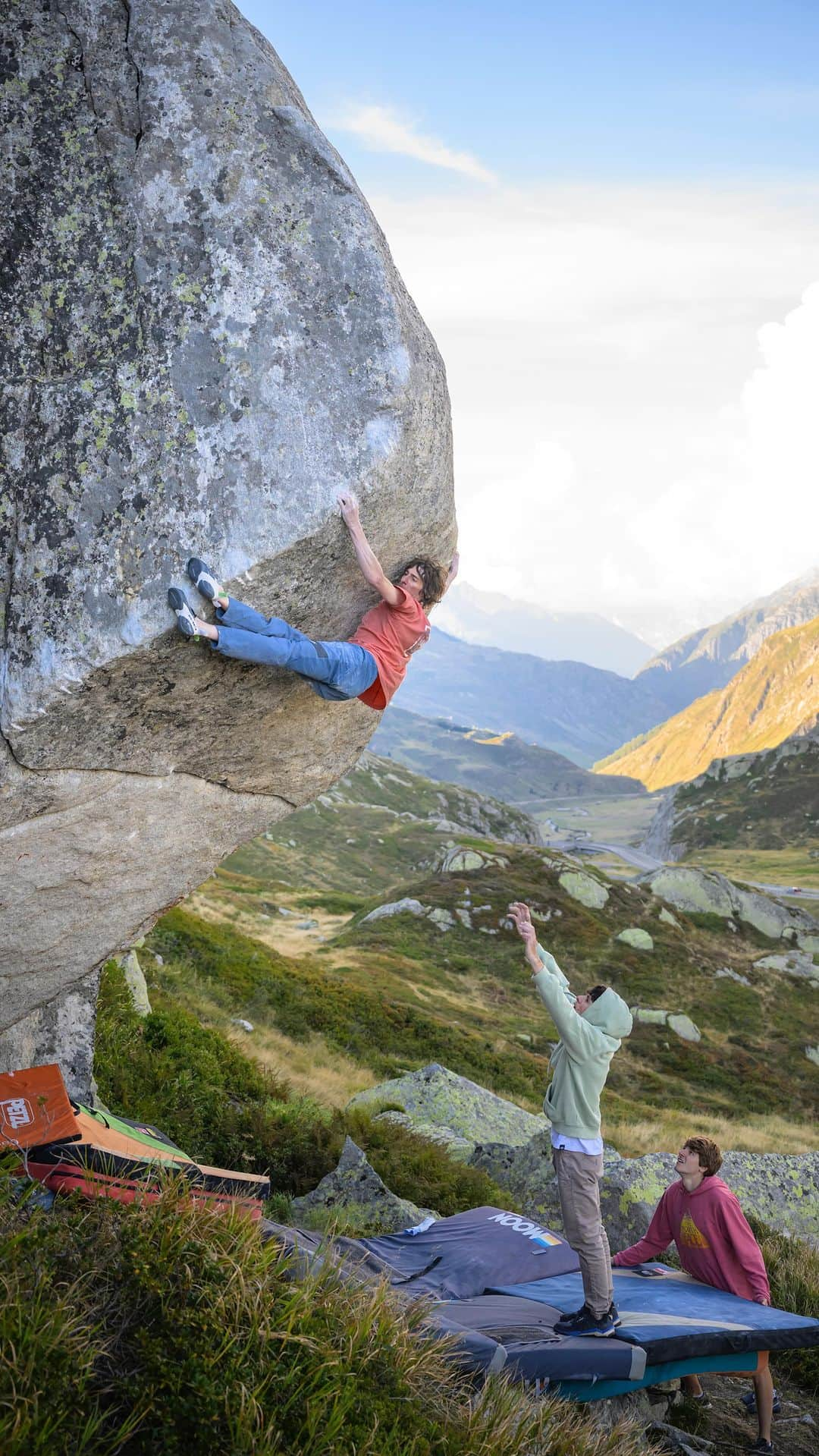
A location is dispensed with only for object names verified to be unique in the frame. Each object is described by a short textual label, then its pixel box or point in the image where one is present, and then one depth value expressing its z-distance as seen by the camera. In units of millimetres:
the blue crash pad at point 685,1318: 7367
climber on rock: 6855
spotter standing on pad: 7617
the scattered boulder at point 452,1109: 15695
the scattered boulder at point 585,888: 53375
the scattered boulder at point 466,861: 58162
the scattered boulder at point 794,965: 52000
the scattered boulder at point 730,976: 49312
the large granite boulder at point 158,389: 6645
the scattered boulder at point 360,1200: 10438
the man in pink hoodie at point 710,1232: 8836
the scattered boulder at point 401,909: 52375
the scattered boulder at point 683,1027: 40875
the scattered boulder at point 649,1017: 41375
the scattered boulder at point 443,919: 50191
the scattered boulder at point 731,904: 60219
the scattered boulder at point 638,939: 49688
